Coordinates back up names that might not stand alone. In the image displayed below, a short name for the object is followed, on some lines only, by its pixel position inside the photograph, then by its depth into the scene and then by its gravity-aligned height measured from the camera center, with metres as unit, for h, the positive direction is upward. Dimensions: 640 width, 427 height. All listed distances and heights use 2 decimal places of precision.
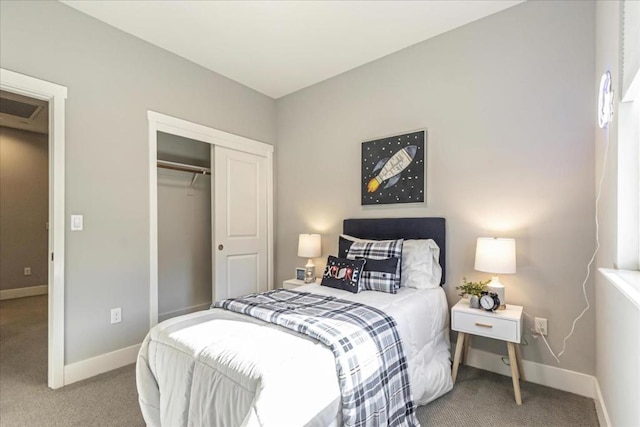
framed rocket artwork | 2.84 +0.42
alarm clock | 2.12 -0.60
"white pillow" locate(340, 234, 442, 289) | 2.47 -0.42
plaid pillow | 2.37 -0.36
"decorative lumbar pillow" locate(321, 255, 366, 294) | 2.42 -0.48
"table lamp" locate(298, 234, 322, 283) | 3.38 -0.39
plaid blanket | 1.37 -0.66
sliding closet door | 3.42 -0.11
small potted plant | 2.19 -0.55
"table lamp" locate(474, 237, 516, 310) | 2.14 -0.31
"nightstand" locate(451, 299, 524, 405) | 1.99 -0.75
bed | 1.16 -0.67
